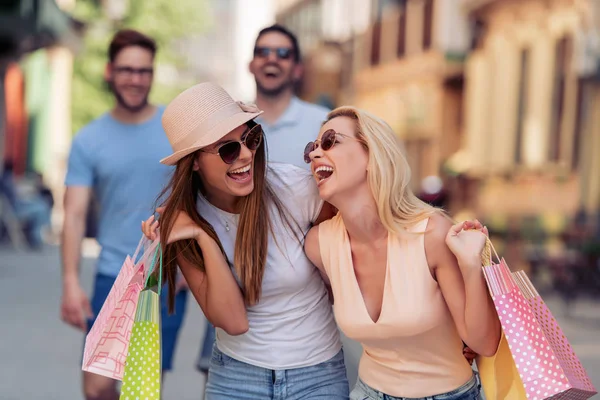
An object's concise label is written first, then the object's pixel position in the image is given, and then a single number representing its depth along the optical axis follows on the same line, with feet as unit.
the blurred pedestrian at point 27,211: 51.57
